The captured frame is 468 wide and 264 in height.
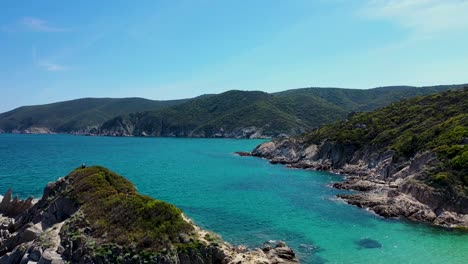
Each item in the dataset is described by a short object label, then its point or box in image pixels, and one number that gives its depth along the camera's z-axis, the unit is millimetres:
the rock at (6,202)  46906
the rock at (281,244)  37947
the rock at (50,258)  29188
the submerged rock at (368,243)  39812
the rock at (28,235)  34719
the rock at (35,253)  30375
